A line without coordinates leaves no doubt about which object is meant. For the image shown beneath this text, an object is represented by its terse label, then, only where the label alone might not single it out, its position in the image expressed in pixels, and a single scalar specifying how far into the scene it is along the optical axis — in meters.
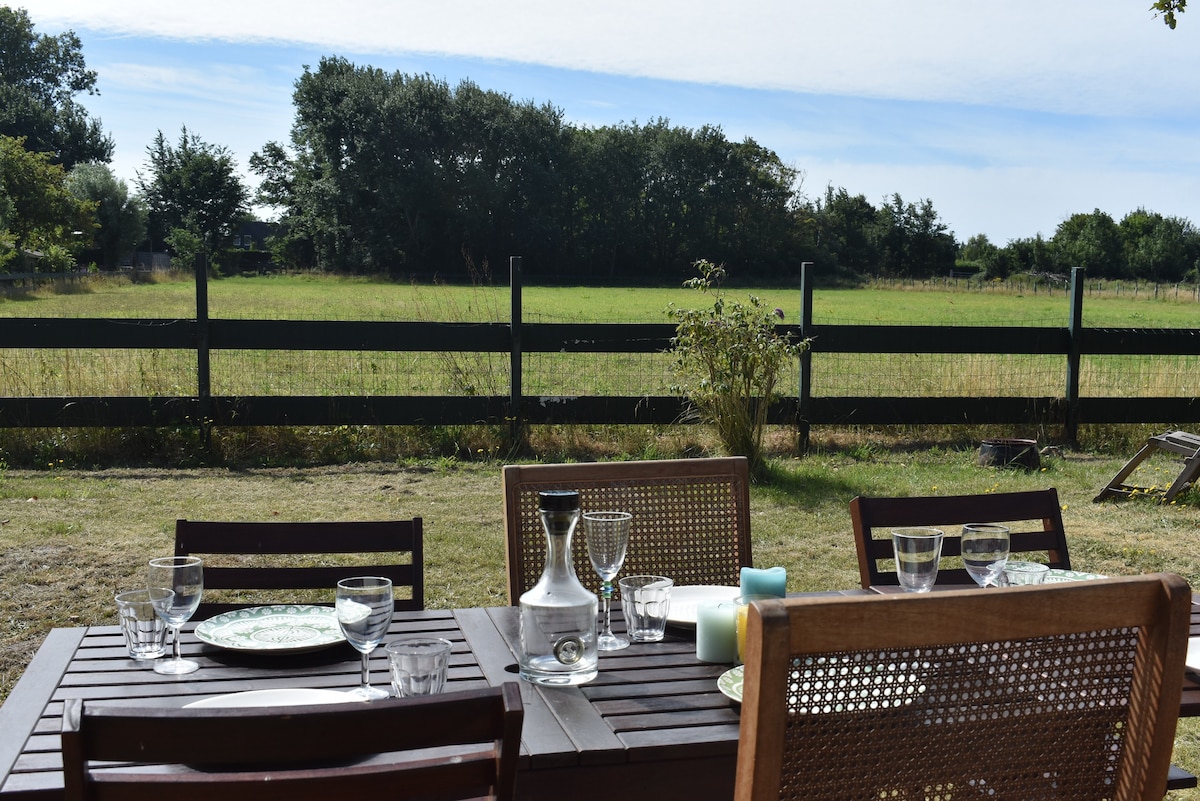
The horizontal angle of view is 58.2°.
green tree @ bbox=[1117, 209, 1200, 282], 65.94
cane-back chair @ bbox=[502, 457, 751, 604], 2.82
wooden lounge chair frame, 6.76
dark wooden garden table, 1.62
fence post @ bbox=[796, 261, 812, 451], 8.55
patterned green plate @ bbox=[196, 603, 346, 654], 2.08
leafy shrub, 7.48
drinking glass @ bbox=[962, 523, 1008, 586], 2.33
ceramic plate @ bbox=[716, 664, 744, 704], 1.81
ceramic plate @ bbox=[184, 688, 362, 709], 1.79
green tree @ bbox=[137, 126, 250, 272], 61.97
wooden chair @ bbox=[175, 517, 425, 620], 2.62
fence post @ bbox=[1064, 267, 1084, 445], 9.00
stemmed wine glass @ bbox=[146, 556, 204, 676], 1.99
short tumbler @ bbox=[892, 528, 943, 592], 2.21
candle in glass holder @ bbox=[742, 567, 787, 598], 2.14
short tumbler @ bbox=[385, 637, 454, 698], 1.70
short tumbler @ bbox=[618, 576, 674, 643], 2.15
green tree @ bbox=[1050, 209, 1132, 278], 69.81
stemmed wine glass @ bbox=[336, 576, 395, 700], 1.85
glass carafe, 1.89
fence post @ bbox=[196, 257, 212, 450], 7.93
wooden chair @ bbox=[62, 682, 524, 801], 1.16
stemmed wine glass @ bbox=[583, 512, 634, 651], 2.16
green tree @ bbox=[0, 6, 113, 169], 66.50
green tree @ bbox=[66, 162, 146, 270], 54.03
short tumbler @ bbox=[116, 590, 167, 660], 2.00
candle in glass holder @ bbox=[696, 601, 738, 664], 2.00
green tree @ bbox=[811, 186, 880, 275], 59.54
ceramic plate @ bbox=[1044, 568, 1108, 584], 2.55
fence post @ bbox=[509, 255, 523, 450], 8.27
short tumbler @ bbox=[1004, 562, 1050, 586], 2.46
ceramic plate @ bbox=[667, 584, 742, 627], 2.27
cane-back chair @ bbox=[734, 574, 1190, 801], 1.24
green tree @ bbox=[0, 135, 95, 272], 39.78
